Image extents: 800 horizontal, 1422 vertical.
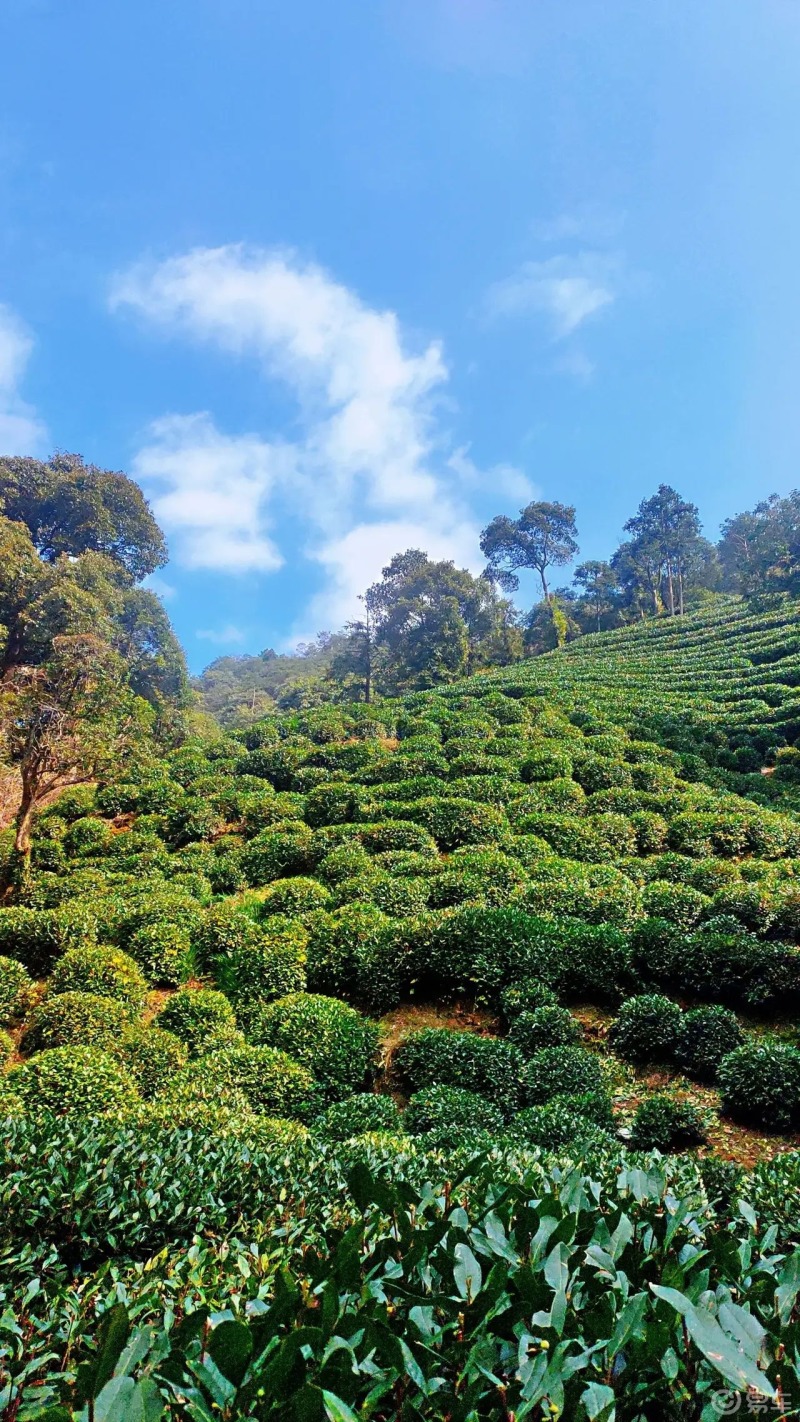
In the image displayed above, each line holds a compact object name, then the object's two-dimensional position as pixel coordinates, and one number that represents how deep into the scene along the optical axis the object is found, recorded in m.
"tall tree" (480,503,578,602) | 62.28
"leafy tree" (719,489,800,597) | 43.31
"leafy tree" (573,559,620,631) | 59.81
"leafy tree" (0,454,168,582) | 36.12
